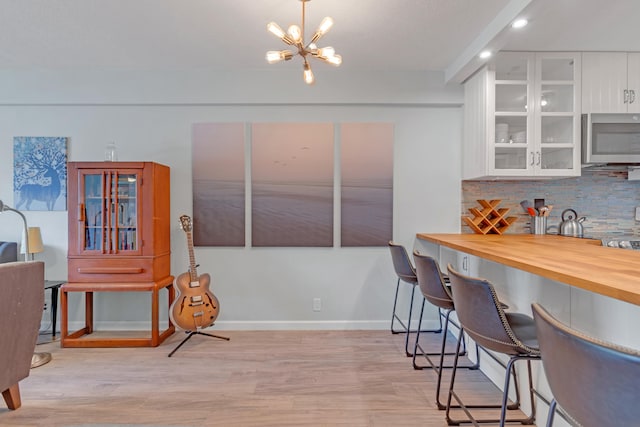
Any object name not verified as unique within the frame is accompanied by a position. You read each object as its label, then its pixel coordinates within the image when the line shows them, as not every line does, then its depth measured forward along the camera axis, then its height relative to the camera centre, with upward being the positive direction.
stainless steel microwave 2.89 +0.59
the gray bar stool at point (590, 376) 0.71 -0.36
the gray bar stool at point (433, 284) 2.04 -0.44
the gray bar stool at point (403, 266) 2.71 -0.43
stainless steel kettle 3.17 -0.15
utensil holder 3.26 -0.13
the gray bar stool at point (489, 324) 1.37 -0.46
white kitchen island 1.25 -0.34
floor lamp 2.60 -1.11
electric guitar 2.91 -0.77
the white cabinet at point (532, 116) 2.94 +0.77
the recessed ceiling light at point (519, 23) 2.22 +1.17
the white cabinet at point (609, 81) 2.93 +1.05
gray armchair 1.89 -0.61
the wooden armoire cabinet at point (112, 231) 2.96 -0.18
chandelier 1.87 +0.88
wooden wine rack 3.30 -0.08
